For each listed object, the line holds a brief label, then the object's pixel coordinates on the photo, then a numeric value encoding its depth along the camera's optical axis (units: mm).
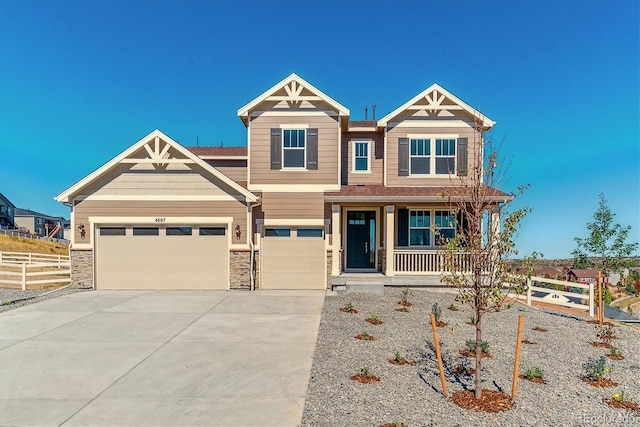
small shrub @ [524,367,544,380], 5496
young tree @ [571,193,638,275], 17953
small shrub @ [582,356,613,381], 5531
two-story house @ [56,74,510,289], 12992
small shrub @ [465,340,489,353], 6596
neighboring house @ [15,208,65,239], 67062
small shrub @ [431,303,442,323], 8508
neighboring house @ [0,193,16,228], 59000
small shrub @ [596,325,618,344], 7734
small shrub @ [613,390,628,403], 4846
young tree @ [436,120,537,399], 4680
